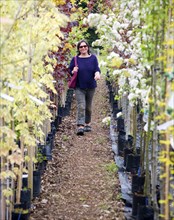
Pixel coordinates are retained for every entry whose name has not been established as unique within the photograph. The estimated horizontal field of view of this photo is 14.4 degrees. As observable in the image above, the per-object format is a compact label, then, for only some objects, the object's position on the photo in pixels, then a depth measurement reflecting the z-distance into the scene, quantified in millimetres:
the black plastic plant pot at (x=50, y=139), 10782
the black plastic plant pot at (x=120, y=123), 13140
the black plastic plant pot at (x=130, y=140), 10340
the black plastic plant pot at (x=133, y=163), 9150
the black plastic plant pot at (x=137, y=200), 6857
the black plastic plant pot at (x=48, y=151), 10254
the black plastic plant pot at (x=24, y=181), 7635
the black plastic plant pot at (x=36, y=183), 7956
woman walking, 11654
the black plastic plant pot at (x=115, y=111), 15465
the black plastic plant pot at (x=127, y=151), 9735
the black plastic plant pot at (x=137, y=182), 7787
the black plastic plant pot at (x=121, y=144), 10914
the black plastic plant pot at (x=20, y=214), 6371
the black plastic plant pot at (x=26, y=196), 6933
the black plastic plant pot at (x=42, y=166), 8660
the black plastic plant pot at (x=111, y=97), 18399
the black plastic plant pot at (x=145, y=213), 6371
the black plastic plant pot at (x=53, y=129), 11973
